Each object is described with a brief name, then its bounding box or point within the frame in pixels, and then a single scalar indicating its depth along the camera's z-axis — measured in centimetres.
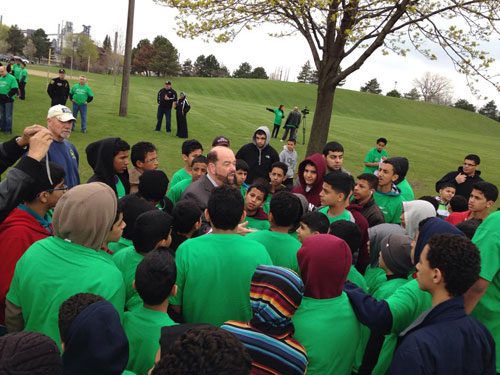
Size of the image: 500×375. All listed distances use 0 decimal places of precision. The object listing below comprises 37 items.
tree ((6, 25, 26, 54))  7556
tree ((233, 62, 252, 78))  9206
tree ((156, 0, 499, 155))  1004
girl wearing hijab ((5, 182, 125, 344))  242
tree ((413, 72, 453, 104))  10288
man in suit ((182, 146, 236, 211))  494
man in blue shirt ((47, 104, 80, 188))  513
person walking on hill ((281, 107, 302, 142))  2097
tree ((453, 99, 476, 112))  8566
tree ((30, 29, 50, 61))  7825
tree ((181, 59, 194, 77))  8631
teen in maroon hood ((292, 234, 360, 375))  254
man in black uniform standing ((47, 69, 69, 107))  1609
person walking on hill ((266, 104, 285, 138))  2262
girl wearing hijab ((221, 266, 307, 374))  218
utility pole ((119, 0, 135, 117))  1912
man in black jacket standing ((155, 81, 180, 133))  1679
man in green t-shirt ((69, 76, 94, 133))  1498
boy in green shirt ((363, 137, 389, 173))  1173
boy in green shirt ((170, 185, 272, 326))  281
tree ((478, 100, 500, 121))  8850
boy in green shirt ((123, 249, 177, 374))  250
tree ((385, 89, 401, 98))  8494
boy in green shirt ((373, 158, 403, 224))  604
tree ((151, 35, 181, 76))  6744
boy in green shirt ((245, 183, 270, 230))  498
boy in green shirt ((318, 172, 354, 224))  477
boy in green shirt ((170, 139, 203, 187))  630
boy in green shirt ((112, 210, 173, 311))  309
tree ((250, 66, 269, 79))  9081
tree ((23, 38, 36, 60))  7825
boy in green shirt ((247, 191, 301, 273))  333
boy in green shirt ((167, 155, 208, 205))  559
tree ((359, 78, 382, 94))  9331
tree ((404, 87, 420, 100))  10069
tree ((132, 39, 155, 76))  6906
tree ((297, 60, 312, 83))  10575
